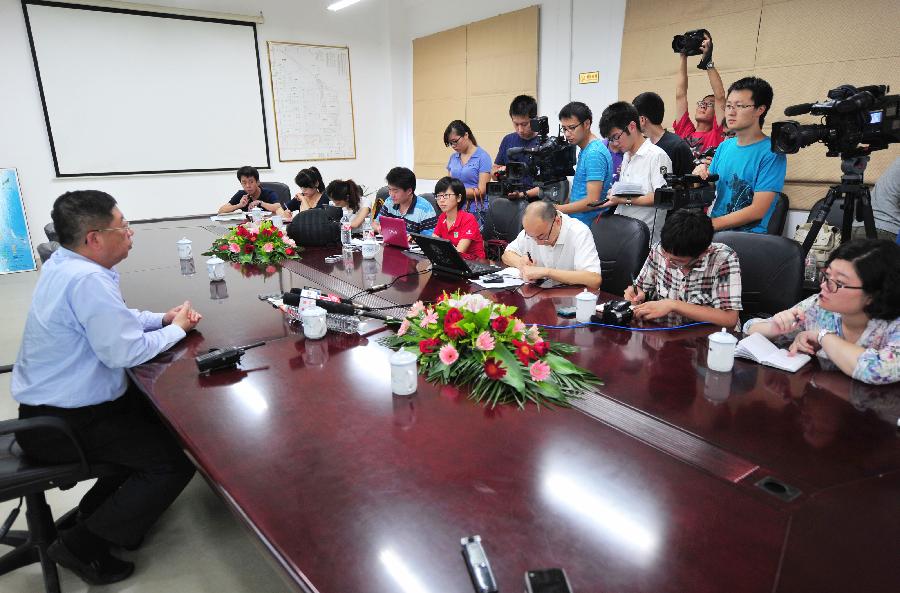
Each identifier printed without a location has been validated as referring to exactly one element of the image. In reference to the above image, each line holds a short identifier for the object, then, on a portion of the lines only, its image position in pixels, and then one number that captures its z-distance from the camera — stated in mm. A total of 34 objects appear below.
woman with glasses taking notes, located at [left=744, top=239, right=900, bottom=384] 1437
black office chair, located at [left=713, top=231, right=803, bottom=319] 2062
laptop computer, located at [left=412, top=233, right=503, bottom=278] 2516
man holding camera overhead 3591
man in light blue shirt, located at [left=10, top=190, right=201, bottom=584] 1609
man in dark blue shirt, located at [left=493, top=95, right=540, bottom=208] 3655
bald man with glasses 2408
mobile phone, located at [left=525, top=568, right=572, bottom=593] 787
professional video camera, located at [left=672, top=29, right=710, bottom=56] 3582
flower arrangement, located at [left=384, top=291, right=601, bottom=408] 1414
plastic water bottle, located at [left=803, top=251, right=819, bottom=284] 3248
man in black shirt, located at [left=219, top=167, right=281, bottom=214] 4953
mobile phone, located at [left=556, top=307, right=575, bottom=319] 2018
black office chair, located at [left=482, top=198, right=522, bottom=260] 3480
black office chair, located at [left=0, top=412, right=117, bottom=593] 1507
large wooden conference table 869
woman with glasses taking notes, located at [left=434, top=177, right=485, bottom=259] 3205
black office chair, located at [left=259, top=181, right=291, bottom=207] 5387
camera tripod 2441
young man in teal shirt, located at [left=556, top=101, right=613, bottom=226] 3297
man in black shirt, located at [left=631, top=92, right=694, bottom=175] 3193
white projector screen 5461
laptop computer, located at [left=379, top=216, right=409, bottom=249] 3365
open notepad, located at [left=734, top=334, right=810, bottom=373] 1547
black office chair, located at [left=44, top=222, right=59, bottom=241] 3698
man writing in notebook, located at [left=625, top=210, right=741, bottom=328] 1913
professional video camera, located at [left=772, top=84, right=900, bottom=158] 2232
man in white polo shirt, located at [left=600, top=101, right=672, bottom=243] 3010
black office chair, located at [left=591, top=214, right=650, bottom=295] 2586
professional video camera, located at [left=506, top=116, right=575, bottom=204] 3539
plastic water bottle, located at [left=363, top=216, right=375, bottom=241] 3503
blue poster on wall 5332
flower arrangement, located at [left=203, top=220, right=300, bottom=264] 3080
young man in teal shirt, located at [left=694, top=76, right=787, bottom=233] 2566
